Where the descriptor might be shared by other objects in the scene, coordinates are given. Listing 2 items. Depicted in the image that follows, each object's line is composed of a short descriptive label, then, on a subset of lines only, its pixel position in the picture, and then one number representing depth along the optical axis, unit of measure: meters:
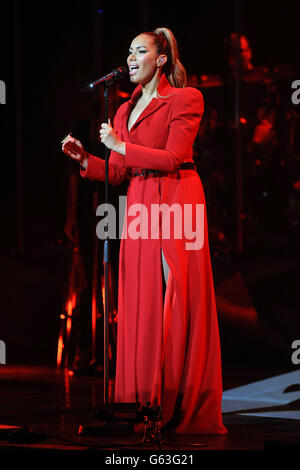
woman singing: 6.65
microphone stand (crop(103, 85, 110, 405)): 6.27
